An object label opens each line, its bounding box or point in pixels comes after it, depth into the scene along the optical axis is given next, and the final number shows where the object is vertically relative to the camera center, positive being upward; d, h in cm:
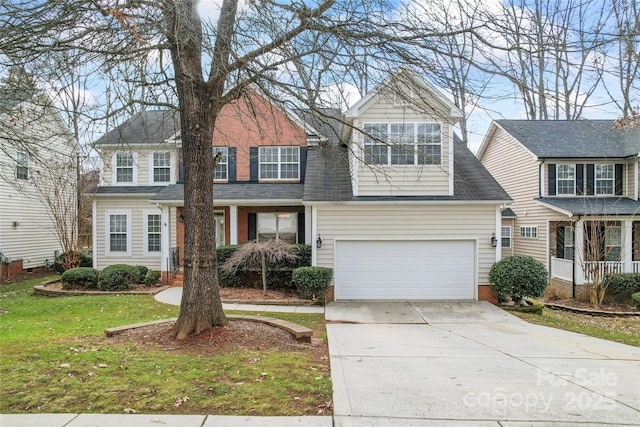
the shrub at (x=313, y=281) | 1145 -180
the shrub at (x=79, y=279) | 1363 -211
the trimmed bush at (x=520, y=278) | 1095 -163
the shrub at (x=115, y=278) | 1350 -205
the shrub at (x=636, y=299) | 1318 -263
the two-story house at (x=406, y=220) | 1198 -3
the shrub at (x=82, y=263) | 1724 -199
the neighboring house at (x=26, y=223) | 1669 -26
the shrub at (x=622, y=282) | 1403 -221
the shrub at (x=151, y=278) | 1426 -215
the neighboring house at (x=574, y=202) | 1488 +74
